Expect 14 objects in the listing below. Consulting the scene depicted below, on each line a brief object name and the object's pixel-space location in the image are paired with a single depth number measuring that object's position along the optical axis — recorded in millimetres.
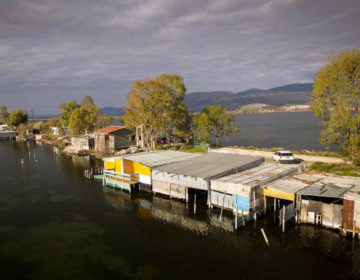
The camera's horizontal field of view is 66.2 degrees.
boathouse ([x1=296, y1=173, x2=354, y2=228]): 25141
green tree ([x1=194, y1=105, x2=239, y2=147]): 67812
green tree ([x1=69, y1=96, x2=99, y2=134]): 98875
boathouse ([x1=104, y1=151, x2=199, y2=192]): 39625
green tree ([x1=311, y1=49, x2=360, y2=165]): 39125
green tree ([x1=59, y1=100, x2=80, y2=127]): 121619
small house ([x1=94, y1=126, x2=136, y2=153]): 75250
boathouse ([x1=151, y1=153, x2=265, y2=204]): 32469
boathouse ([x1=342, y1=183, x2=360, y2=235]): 23438
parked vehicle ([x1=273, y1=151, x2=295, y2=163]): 44075
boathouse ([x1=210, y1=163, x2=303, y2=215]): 28266
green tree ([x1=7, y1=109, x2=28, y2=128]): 150500
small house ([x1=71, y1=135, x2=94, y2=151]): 81938
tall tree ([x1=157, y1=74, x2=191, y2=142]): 67500
